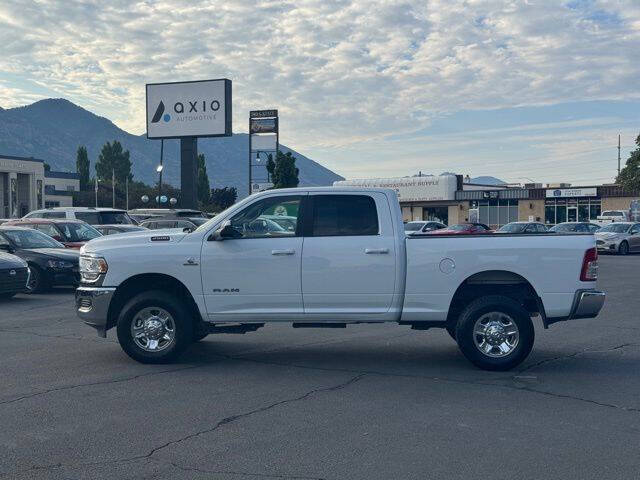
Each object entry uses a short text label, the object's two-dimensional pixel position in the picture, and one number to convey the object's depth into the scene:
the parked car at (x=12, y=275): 14.23
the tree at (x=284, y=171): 58.97
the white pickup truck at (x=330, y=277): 8.23
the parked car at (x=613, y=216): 53.09
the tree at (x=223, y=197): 73.62
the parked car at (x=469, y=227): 34.36
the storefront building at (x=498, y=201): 65.25
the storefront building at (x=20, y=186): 71.06
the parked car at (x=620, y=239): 33.03
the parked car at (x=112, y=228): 21.28
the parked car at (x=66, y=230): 19.08
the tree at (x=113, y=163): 128.88
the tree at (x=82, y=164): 124.69
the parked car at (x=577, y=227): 35.41
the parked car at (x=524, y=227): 34.78
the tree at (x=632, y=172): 47.44
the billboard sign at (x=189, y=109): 44.22
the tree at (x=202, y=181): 98.51
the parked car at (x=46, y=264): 16.20
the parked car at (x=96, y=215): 22.78
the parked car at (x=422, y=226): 36.69
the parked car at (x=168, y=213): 29.00
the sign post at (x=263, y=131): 67.69
